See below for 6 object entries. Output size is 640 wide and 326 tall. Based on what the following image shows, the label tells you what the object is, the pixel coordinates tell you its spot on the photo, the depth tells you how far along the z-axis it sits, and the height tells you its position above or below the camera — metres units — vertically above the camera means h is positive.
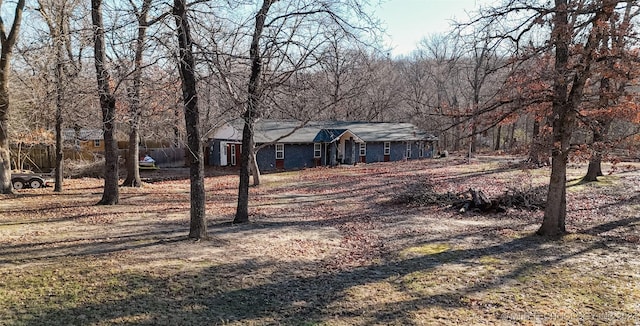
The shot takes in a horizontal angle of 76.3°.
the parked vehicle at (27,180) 18.48 -0.90
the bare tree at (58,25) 15.43 +5.42
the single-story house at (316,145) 31.97 +1.14
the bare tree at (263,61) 10.49 +2.62
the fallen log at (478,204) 13.51 -1.61
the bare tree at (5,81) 15.82 +3.11
